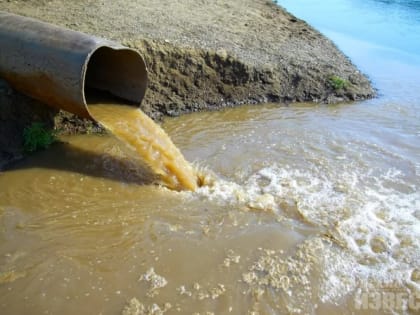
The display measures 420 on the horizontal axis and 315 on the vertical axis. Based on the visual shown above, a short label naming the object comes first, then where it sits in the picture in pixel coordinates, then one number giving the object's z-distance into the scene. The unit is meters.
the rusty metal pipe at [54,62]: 5.07
